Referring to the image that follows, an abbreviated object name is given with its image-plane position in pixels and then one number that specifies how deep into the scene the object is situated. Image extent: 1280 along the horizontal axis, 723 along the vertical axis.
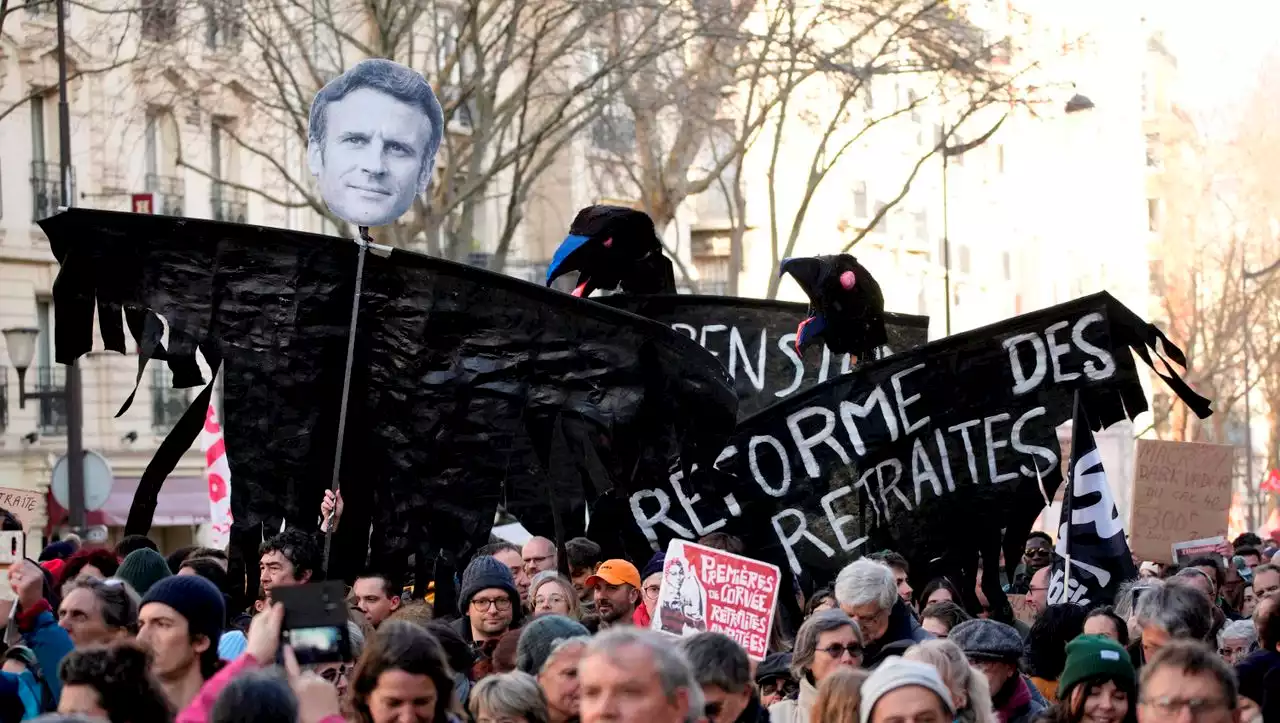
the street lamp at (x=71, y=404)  22.87
